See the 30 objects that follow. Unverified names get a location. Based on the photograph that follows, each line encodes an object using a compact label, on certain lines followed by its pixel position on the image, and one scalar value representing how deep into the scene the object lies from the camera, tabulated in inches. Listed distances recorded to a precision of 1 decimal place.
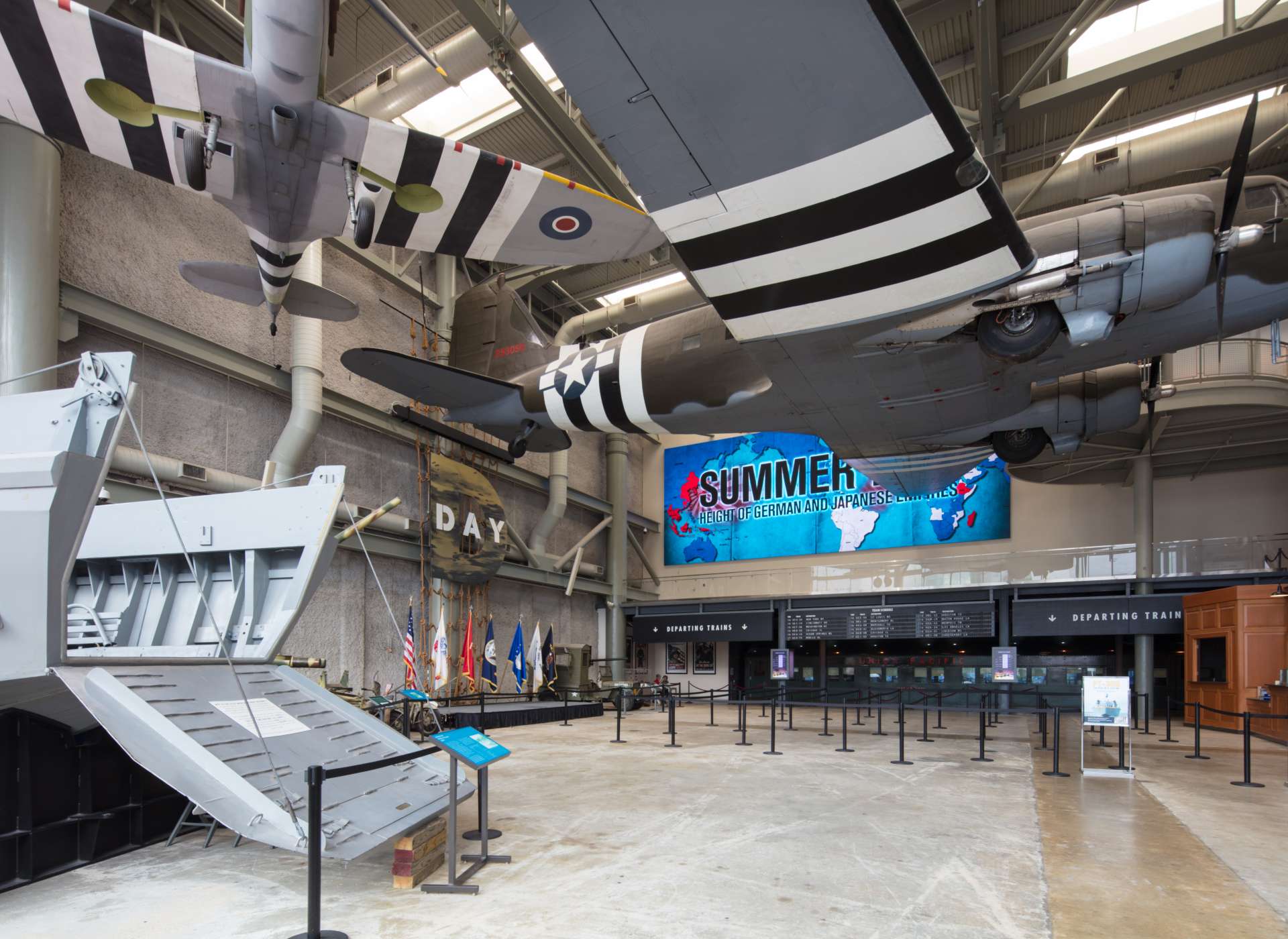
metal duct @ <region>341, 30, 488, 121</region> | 452.8
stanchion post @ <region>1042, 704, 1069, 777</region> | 329.7
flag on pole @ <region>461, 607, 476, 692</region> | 623.2
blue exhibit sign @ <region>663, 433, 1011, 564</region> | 820.6
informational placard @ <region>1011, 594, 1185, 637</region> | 631.2
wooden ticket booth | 513.0
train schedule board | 701.3
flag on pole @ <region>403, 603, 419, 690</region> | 473.8
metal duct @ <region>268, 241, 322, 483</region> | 503.2
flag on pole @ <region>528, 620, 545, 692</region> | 712.4
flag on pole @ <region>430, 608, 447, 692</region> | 593.9
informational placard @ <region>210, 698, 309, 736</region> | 186.7
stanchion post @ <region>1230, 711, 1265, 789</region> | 315.0
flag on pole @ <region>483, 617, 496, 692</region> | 667.4
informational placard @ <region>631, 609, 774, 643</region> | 815.7
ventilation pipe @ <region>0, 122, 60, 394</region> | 344.8
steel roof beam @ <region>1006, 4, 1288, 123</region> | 406.0
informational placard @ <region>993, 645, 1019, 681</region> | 497.7
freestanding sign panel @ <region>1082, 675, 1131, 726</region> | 319.3
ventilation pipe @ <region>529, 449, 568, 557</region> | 819.4
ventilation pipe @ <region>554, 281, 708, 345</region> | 727.1
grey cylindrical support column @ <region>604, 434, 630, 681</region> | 914.7
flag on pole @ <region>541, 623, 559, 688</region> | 741.3
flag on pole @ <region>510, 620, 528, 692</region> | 713.6
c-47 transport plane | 166.6
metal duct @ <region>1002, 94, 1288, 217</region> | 503.5
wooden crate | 165.3
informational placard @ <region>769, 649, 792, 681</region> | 593.0
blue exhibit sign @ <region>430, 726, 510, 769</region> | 168.2
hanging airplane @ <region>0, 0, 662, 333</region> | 250.1
